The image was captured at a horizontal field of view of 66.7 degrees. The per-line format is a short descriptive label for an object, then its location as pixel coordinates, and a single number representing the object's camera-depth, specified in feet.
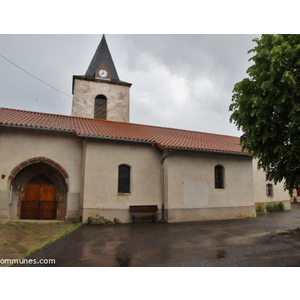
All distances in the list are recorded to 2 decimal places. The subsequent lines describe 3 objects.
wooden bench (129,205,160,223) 38.14
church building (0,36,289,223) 36.70
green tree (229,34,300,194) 20.99
